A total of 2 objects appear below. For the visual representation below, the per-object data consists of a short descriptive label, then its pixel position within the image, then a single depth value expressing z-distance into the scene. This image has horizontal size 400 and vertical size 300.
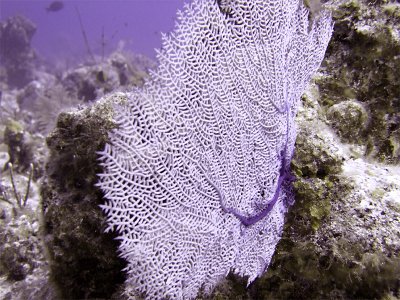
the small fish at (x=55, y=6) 14.53
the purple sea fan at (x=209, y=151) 0.44
